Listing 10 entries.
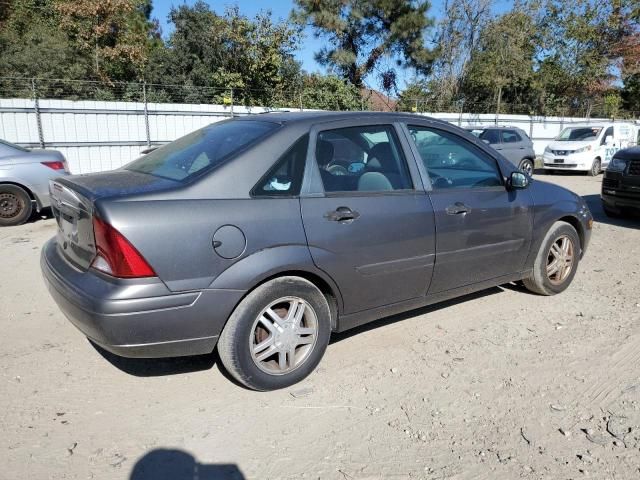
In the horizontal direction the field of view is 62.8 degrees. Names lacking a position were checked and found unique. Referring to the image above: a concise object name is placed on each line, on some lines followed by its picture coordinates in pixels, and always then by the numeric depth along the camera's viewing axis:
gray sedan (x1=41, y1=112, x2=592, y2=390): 2.77
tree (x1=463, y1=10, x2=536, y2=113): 28.69
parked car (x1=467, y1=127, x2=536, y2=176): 16.27
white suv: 16.34
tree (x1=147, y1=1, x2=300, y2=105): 19.09
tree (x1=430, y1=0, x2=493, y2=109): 29.65
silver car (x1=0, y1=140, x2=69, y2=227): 7.98
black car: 8.00
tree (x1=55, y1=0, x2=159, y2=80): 19.77
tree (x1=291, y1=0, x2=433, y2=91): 24.97
